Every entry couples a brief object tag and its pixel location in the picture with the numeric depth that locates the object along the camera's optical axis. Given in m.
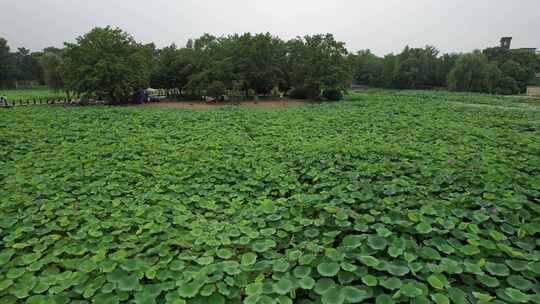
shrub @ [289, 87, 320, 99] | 28.86
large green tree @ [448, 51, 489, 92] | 40.16
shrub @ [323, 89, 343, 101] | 28.47
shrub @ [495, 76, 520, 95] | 39.97
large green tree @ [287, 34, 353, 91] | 27.42
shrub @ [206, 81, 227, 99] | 24.19
